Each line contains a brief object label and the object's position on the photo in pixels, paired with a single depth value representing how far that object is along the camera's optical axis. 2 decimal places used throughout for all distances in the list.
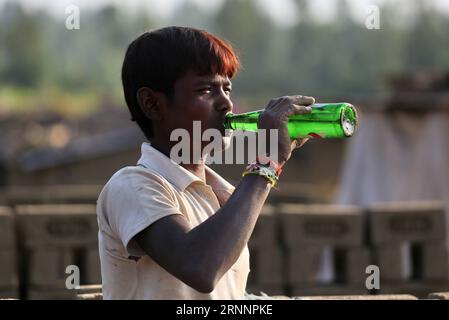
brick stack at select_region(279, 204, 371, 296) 14.84
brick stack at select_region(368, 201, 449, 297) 15.02
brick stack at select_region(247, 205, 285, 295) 14.76
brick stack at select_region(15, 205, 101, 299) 14.34
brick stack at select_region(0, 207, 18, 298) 13.80
